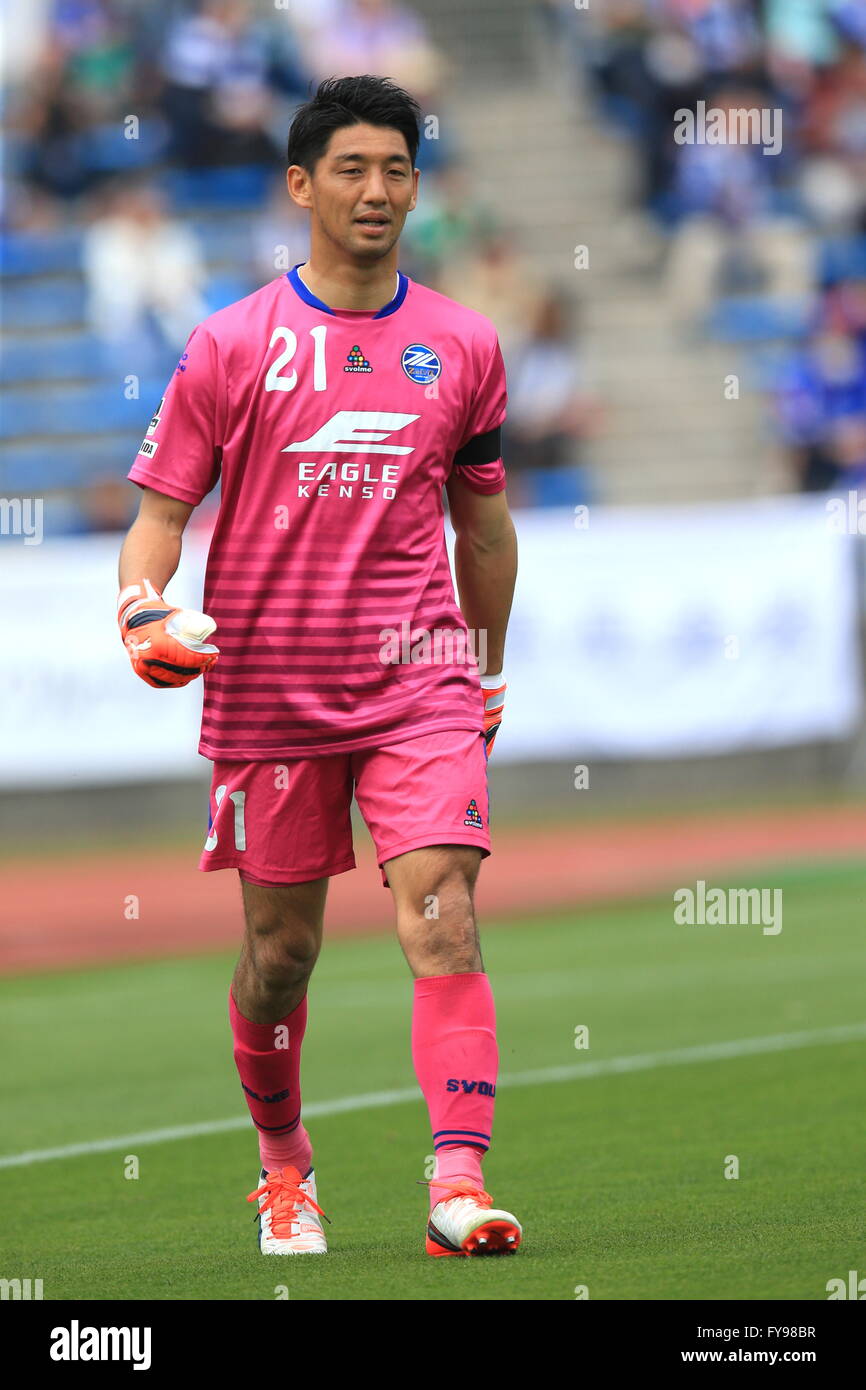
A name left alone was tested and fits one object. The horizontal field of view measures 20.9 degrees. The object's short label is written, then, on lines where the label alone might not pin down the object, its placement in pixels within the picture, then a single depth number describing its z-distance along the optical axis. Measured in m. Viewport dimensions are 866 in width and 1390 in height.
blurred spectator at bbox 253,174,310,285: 21.83
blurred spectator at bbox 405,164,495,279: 21.91
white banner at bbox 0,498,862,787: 17.98
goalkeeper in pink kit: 5.52
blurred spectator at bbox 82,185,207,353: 21.19
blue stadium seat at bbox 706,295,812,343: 22.27
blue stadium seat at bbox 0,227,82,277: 22.62
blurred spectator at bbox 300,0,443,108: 23.91
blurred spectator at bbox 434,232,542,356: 21.20
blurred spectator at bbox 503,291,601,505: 20.86
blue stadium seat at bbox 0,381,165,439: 21.02
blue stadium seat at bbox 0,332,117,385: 21.58
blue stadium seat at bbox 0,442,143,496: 20.97
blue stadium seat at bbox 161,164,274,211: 23.06
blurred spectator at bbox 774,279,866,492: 20.72
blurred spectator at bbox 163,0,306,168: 22.91
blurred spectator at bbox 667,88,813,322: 22.62
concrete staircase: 22.75
